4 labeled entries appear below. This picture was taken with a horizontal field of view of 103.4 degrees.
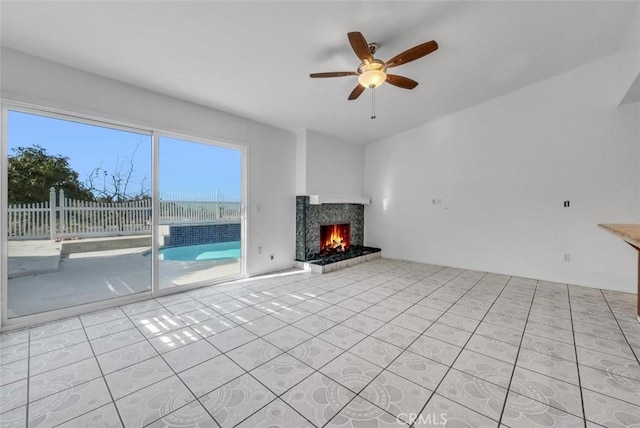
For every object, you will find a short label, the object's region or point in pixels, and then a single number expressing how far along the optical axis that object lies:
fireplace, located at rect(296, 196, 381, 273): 4.89
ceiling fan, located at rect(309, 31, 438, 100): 2.20
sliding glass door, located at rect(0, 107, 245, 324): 2.52
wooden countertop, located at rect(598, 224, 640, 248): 1.72
